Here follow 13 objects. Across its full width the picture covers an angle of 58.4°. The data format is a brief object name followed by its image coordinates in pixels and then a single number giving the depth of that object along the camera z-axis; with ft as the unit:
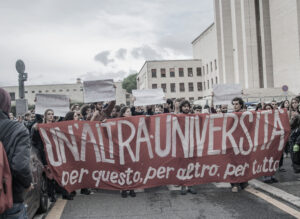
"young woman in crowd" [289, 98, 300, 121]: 20.81
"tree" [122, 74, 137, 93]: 281.24
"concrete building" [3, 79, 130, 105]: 244.02
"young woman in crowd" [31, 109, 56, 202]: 14.68
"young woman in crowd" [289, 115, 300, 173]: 15.80
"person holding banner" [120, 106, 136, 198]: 17.47
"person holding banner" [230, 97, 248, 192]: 16.90
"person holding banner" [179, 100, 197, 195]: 16.27
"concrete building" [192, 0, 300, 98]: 104.20
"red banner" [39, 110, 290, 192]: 14.80
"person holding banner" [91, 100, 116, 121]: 16.38
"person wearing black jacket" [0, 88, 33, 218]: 6.62
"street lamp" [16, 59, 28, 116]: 28.31
